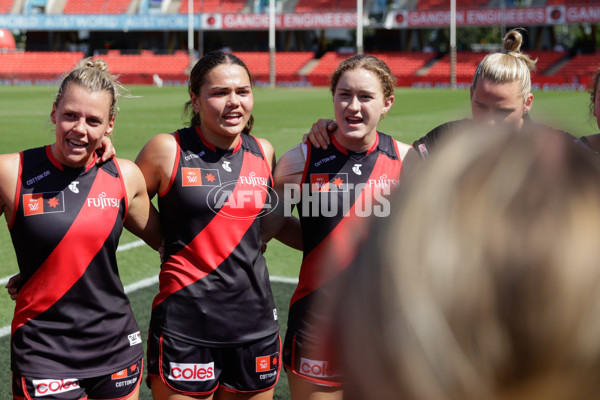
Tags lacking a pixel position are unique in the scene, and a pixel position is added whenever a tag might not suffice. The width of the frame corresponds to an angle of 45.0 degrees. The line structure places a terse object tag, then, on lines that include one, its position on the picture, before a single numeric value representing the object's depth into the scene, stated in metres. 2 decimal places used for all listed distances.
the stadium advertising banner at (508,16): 43.91
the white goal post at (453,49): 41.44
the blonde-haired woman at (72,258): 2.95
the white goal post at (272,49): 43.41
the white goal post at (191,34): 48.20
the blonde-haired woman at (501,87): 3.21
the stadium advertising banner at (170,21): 51.06
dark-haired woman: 3.28
